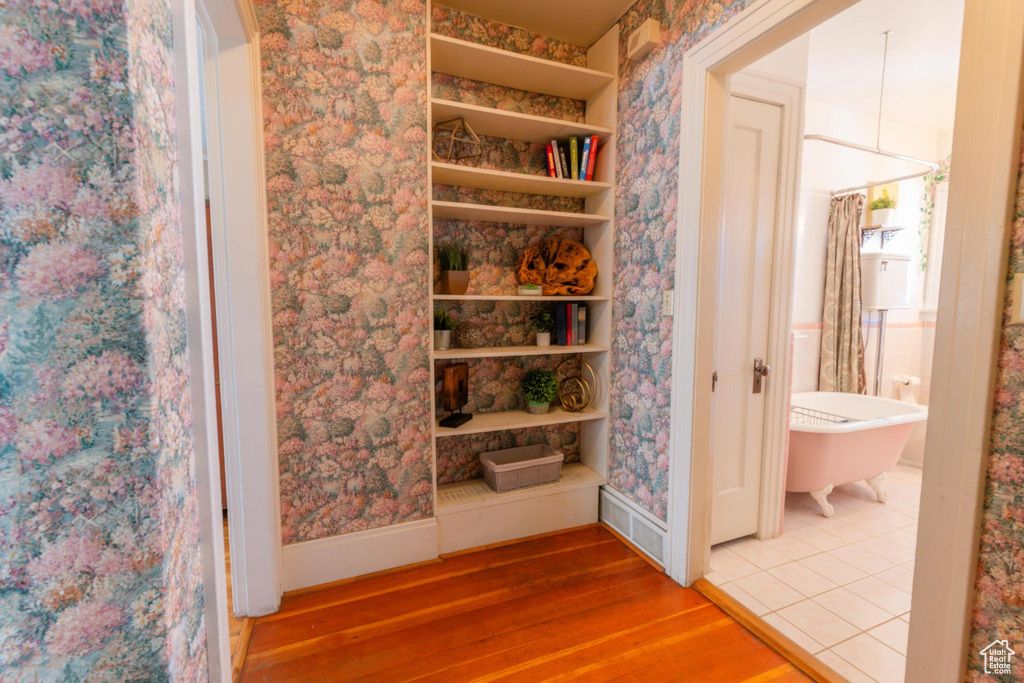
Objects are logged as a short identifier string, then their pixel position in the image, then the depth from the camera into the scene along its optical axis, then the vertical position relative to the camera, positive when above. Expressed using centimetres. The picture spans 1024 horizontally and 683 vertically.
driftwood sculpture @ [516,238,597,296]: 241 +18
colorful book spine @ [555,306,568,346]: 250 -15
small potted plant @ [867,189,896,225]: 336 +71
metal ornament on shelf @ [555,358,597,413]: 255 -55
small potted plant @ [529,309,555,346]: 247 -15
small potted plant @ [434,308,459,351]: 223 -16
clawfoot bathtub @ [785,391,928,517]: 253 -91
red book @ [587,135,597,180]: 238 +80
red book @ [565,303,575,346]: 249 -17
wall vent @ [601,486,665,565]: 209 -117
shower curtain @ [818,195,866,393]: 341 -4
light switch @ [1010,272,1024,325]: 95 +0
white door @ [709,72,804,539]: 213 +13
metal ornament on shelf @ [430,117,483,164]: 213 +81
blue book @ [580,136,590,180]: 238 +79
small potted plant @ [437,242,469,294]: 218 +16
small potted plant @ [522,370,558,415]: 242 -50
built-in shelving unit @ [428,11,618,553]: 213 +45
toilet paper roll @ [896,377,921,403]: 379 -76
